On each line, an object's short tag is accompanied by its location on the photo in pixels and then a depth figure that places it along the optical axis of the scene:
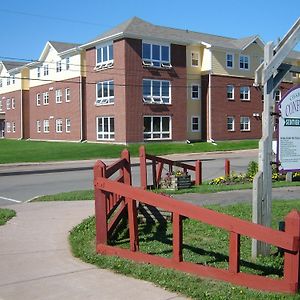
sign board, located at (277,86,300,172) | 5.29
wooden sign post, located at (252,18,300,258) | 4.93
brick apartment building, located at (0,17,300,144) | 31.45
